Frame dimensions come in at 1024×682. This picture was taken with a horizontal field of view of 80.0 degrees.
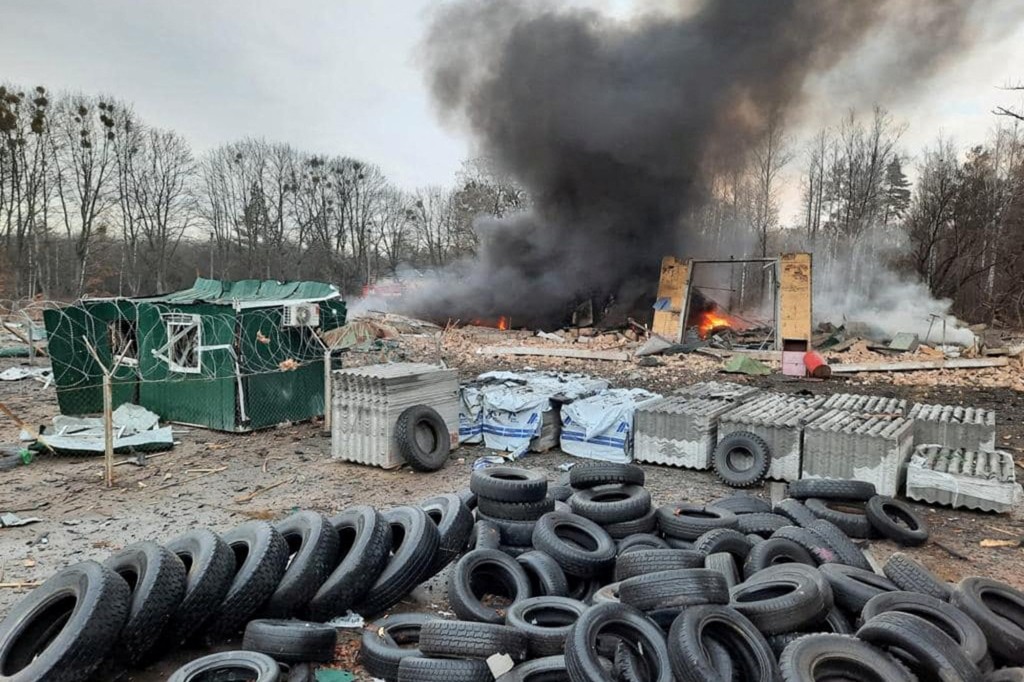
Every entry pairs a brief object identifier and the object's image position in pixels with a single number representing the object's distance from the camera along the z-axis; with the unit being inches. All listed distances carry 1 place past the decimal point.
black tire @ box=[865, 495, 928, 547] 210.7
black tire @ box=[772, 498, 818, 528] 201.6
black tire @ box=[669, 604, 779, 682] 108.3
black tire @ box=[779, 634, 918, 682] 109.5
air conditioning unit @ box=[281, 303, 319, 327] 392.5
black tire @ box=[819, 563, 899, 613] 144.9
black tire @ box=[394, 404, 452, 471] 302.4
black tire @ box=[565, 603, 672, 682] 111.6
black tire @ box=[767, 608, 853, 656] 127.3
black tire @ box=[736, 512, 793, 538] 195.8
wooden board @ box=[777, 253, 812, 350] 727.7
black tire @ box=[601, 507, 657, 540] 196.1
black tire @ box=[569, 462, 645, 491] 215.3
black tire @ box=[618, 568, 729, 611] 125.3
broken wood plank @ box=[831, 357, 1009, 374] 596.1
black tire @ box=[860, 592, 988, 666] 123.8
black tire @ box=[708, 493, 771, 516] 220.5
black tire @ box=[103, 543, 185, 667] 131.0
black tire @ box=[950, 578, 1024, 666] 127.8
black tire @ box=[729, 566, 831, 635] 128.0
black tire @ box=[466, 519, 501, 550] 183.9
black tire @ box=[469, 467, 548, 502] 201.4
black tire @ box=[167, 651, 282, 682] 124.4
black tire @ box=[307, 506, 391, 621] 155.3
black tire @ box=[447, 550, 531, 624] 149.9
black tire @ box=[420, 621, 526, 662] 124.6
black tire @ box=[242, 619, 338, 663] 136.5
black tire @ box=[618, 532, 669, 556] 185.0
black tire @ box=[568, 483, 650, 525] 195.9
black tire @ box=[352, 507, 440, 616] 163.8
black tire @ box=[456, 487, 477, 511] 215.2
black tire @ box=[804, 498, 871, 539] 215.3
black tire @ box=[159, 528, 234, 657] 140.7
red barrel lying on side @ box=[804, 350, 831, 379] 583.8
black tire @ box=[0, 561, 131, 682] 119.6
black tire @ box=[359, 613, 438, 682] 133.9
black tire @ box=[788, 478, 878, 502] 224.5
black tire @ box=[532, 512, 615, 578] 171.5
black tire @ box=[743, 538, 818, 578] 164.2
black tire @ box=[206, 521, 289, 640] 145.9
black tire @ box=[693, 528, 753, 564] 170.9
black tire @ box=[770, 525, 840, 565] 171.9
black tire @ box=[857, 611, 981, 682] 109.2
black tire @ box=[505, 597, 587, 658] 131.3
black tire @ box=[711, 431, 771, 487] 278.2
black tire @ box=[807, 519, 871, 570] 173.5
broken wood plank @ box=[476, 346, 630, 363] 711.1
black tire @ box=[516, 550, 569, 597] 164.6
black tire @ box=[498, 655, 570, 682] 122.4
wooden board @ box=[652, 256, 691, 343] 810.2
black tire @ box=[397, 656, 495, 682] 121.8
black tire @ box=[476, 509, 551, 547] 193.6
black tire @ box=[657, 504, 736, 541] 191.0
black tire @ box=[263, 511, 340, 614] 151.6
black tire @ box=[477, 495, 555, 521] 201.8
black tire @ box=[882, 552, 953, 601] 147.9
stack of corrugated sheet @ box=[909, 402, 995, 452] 289.1
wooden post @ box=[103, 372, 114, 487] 272.1
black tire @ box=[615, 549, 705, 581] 149.9
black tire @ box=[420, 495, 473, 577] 181.2
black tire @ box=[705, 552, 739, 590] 156.9
